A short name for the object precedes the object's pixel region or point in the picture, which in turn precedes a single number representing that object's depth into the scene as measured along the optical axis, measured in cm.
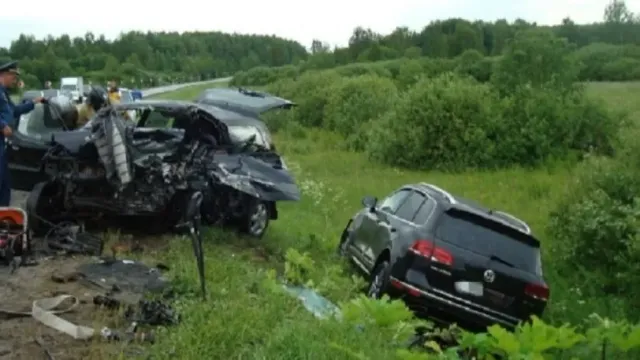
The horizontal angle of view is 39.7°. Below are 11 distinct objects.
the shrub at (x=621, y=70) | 6902
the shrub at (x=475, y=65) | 5328
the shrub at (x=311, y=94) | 4697
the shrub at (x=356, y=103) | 4025
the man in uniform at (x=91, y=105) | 1330
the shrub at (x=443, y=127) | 2764
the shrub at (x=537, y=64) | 2888
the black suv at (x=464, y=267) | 1013
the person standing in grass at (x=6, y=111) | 1089
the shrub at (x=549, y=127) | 2759
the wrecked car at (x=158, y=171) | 1077
